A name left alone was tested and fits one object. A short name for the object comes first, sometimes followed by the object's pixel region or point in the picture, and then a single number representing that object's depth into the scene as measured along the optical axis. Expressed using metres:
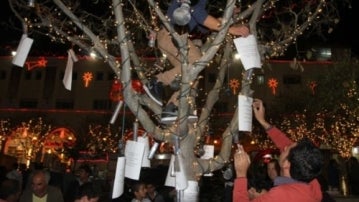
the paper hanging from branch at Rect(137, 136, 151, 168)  4.06
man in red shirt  2.96
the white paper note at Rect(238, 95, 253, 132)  3.61
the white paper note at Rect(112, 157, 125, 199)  3.51
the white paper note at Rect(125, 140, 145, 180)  3.53
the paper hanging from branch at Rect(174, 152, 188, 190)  3.42
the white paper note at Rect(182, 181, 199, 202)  3.55
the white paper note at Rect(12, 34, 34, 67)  4.04
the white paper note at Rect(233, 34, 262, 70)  3.65
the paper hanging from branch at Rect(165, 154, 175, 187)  3.80
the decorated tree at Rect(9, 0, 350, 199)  3.65
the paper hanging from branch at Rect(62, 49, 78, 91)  4.28
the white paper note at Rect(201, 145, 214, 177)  4.48
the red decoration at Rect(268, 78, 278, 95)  36.20
